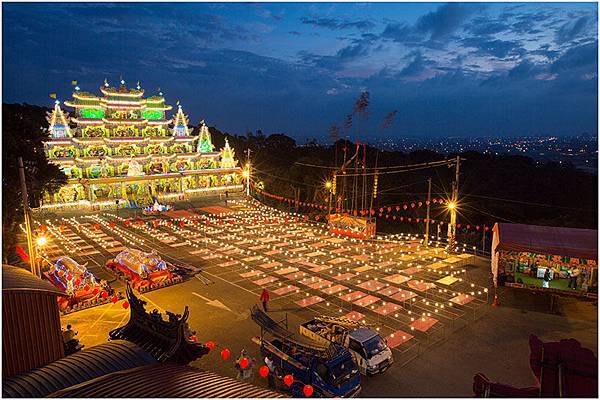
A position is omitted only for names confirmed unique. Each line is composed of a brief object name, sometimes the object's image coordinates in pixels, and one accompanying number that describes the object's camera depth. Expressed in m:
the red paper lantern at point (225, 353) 10.10
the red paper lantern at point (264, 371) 9.10
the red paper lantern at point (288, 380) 8.61
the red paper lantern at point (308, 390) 8.41
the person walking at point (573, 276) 14.52
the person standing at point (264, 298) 14.02
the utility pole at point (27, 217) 12.06
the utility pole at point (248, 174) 38.62
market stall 14.42
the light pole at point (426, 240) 22.45
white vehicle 10.01
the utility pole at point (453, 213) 20.16
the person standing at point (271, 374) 9.62
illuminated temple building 34.66
